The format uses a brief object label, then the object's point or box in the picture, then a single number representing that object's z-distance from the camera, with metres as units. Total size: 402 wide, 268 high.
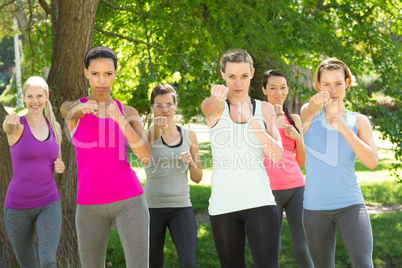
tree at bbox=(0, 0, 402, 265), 5.67
